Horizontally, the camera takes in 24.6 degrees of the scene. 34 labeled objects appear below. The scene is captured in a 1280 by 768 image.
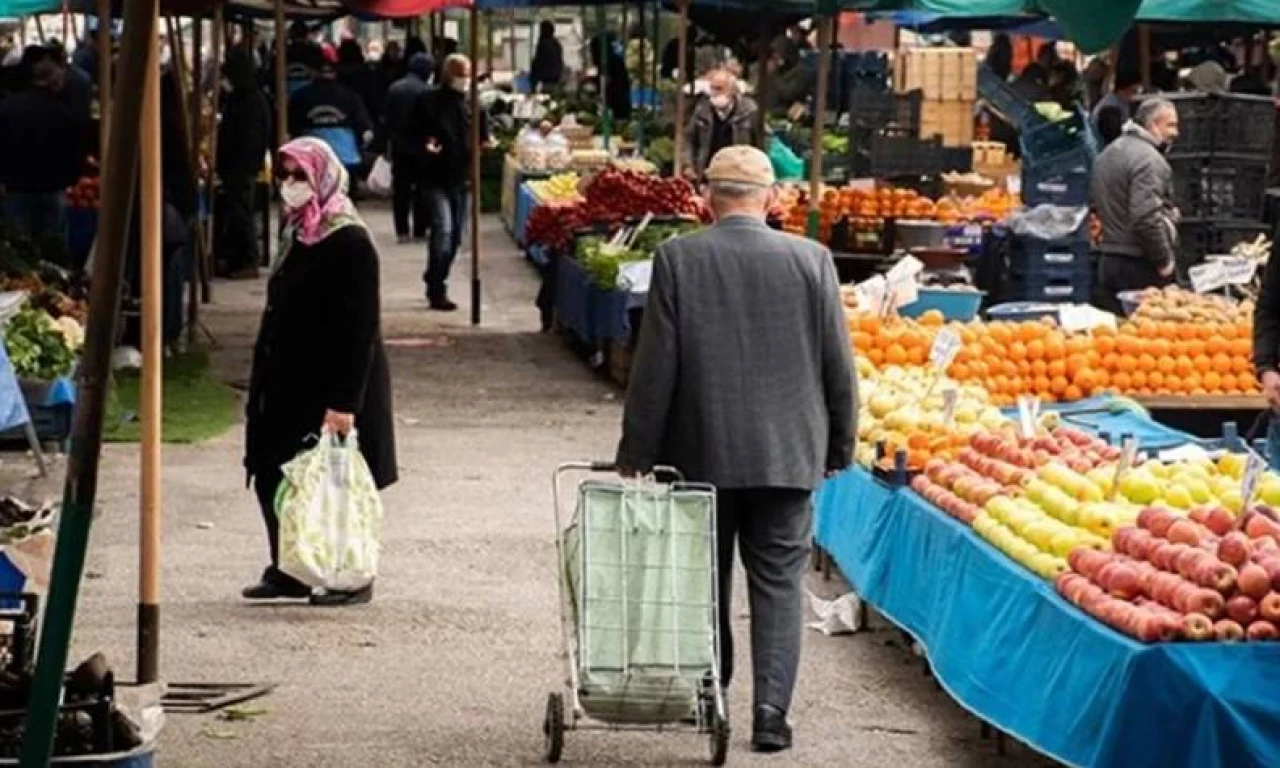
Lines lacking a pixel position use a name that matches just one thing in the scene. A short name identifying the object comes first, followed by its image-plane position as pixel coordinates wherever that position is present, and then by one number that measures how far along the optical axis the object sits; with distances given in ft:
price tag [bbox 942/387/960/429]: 37.73
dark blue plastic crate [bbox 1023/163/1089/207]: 66.54
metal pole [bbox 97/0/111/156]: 53.47
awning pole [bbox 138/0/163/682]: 28.22
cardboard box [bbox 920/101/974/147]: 100.99
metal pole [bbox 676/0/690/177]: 71.67
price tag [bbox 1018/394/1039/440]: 35.53
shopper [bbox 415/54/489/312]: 75.56
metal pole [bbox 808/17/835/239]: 55.57
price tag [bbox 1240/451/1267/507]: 26.78
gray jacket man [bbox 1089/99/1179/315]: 55.36
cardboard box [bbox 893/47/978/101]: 101.50
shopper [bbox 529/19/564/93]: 146.72
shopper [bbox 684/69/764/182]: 87.45
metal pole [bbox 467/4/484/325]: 71.77
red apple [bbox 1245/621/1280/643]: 25.14
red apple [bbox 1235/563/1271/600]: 25.45
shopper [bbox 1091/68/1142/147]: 72.28
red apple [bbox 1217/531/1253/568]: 25.85
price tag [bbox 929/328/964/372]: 38.63
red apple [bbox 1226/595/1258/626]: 25.32
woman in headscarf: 35.70
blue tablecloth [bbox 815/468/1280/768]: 24.49
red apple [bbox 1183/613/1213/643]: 24.99
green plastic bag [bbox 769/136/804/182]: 93.97
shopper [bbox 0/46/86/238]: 66.03
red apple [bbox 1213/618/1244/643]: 25.11
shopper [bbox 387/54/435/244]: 76.38
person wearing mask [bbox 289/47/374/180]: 95.71
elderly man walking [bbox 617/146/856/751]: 29.07
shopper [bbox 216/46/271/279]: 82.79
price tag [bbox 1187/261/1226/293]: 49.75
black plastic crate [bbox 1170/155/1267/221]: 64.39
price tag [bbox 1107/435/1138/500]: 30.71
